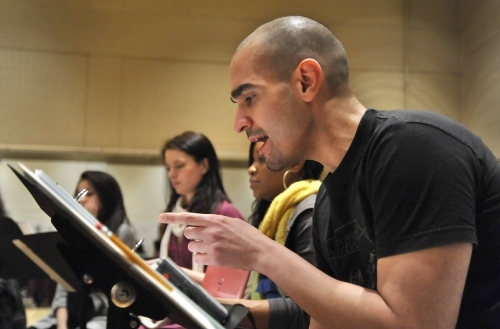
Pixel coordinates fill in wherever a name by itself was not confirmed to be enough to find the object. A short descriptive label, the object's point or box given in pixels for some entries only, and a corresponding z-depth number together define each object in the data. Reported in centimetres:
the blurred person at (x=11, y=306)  204
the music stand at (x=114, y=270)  81
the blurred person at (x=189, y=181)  274
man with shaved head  90
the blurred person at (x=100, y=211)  294
